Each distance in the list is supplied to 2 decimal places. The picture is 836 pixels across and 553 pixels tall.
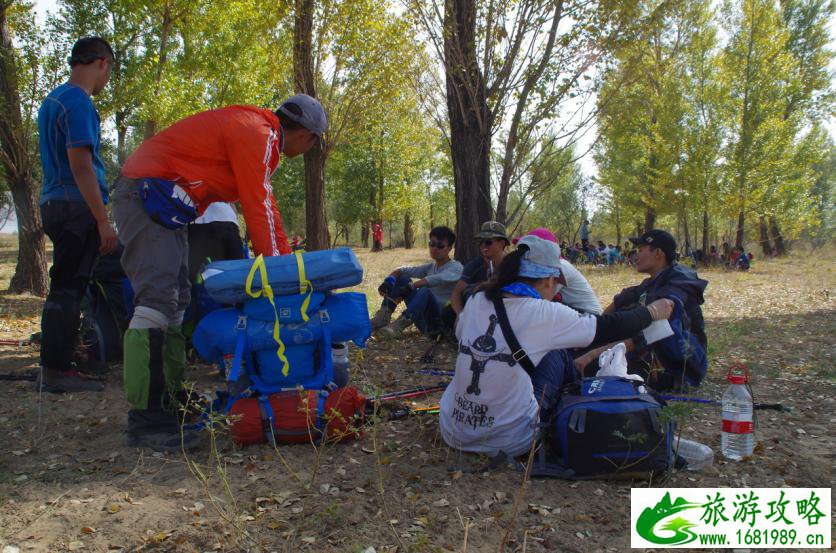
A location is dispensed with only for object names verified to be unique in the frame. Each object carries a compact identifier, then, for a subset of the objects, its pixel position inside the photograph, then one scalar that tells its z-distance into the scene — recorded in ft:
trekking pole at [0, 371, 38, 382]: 14.89
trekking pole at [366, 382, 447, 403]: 13.90
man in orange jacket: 10.62
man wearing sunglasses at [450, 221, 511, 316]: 17.83
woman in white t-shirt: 9.61
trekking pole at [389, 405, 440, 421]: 12.82
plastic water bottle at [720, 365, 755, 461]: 10.96
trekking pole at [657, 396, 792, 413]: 13.30
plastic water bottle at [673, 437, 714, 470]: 10.37
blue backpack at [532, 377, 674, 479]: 9.26
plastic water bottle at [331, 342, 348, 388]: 12.45
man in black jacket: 13.98
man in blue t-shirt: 12.59
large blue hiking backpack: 10.59
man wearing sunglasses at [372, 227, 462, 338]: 20.79
